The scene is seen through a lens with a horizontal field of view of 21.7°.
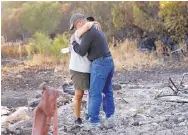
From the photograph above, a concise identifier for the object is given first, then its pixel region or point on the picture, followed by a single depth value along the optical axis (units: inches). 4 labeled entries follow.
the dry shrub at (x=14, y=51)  729.6
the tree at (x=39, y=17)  998.4
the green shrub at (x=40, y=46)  639.8
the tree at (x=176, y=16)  618.2
